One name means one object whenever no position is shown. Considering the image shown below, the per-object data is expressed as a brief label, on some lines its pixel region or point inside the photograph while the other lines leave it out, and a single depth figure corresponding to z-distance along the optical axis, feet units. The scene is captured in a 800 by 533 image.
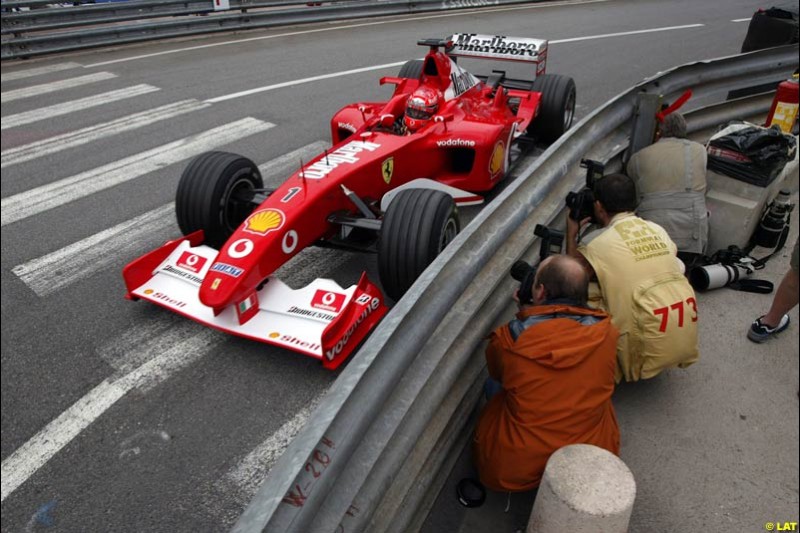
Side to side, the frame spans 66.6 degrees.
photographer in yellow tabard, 10.22
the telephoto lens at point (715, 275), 13.47
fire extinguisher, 18.51
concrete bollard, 7.26
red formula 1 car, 11.86
